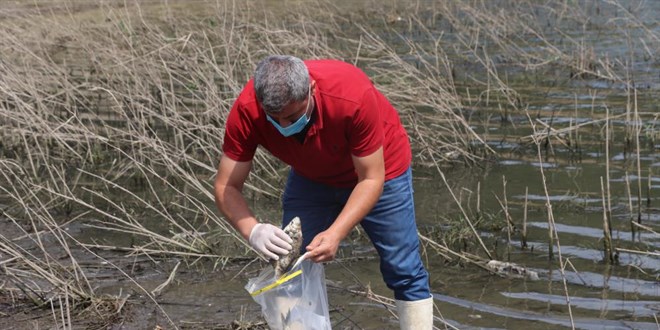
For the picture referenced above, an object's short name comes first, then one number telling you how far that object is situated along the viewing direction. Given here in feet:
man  20.88
